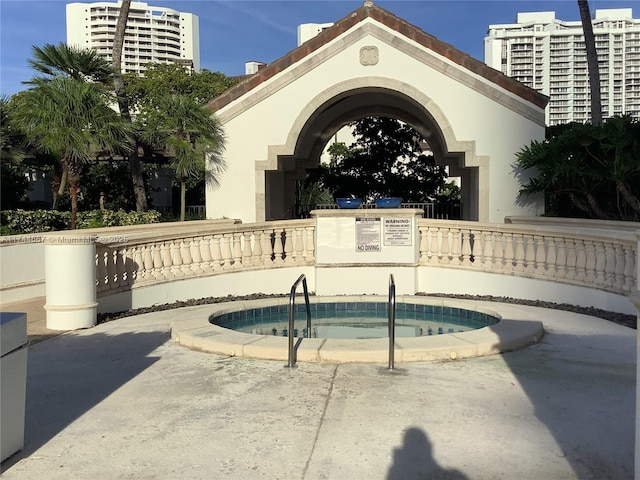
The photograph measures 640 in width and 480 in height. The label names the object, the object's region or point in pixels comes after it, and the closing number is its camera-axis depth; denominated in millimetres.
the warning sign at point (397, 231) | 11633
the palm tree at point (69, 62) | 17047
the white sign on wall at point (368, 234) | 11703
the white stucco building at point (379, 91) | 16438
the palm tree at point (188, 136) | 16797
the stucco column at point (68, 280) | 8398
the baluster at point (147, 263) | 10453
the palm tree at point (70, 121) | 14711
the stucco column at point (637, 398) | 2874
